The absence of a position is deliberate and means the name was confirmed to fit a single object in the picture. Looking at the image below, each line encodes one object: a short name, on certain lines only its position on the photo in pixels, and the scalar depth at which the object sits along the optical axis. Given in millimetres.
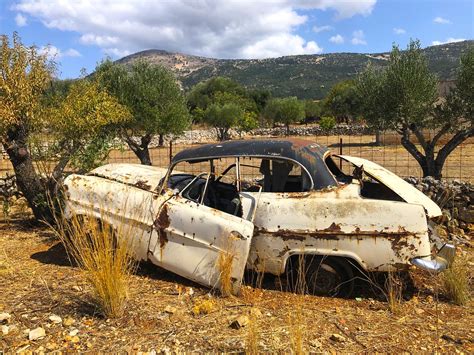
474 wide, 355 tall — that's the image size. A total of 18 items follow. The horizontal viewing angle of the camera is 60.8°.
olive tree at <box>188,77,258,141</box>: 40406
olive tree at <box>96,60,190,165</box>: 15320
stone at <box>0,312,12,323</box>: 3616
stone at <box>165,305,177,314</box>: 3840
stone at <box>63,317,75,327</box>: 3578
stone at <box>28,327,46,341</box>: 3365
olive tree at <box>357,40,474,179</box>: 12430
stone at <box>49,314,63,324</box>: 3617
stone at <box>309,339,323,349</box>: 3223
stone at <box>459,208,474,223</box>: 6945
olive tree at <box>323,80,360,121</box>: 50372
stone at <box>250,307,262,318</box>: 3737
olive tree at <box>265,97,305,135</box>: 49188
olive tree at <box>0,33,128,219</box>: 6355
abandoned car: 4008
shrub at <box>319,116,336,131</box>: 40062
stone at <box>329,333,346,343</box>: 3328
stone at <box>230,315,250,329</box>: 3519
